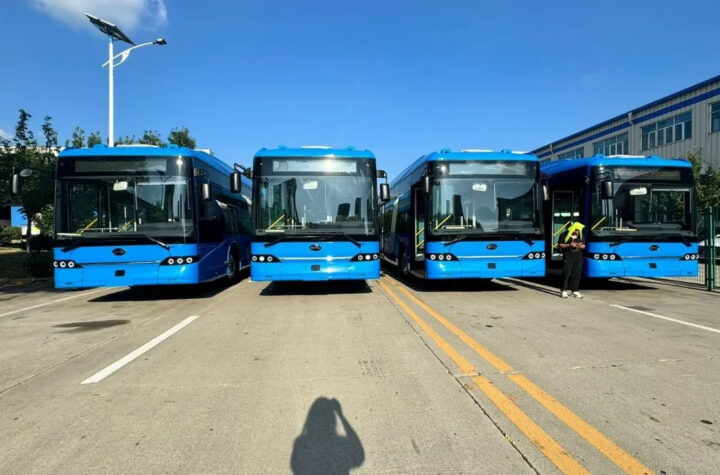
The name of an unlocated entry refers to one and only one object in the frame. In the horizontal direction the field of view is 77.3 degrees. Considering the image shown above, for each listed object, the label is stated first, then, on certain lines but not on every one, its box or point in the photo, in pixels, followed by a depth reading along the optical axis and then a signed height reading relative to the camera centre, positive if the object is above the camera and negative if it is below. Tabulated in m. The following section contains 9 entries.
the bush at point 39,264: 15.64 -0.97
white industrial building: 27.47 +7.15
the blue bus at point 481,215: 10.38 +0.33
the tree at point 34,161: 18.63 +3.24
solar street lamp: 17.68 +7.37
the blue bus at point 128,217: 9.58 +0.40
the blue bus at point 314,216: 10.08 +0.35
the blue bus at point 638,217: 10.76 +0.22
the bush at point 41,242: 22.72 -0.28
